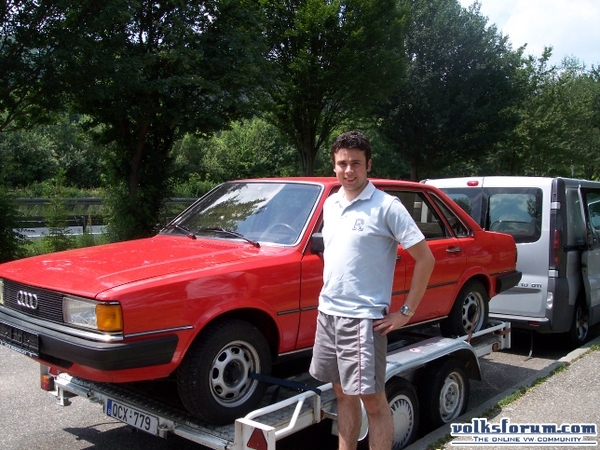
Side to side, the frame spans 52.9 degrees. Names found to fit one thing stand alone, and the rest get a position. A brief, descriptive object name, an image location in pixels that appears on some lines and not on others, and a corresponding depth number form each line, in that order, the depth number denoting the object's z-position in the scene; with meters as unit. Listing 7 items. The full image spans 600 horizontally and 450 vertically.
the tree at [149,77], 11.64
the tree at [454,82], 25.88
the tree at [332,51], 18.44
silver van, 6.84
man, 3.11
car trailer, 3.42
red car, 3.33
